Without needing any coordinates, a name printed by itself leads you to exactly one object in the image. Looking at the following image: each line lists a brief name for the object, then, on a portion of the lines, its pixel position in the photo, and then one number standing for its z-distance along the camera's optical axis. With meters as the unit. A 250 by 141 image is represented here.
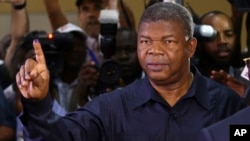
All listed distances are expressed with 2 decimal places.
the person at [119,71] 6.25
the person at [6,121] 5.79
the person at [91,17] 7.66
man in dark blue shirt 4.36
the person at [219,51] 6.71
